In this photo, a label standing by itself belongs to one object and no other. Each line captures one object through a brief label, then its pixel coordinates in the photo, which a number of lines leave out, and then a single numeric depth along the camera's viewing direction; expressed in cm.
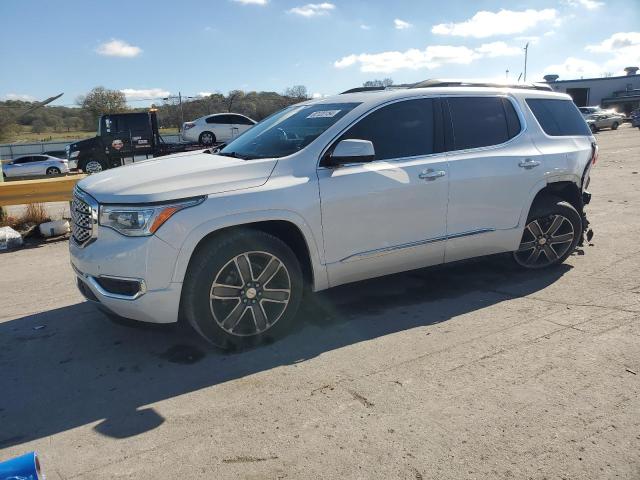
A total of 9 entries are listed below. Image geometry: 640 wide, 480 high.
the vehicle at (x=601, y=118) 3680
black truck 1917
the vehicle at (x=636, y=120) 3634
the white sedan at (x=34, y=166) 2902
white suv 360
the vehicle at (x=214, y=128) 2305
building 6562
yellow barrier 816
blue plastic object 185
